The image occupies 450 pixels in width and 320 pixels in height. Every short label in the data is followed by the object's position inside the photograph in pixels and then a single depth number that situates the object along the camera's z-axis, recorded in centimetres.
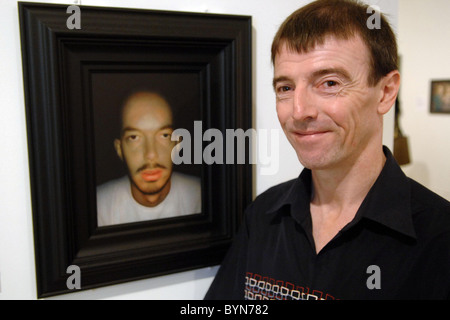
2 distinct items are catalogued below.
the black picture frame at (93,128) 86
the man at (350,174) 76
